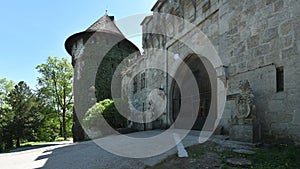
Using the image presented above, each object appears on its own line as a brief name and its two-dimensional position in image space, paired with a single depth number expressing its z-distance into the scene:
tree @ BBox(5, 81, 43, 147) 18.36
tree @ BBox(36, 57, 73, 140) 25.70
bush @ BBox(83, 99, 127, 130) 10.13
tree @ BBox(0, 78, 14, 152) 17.67
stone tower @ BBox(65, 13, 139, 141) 17.80
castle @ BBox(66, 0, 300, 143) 4.43
